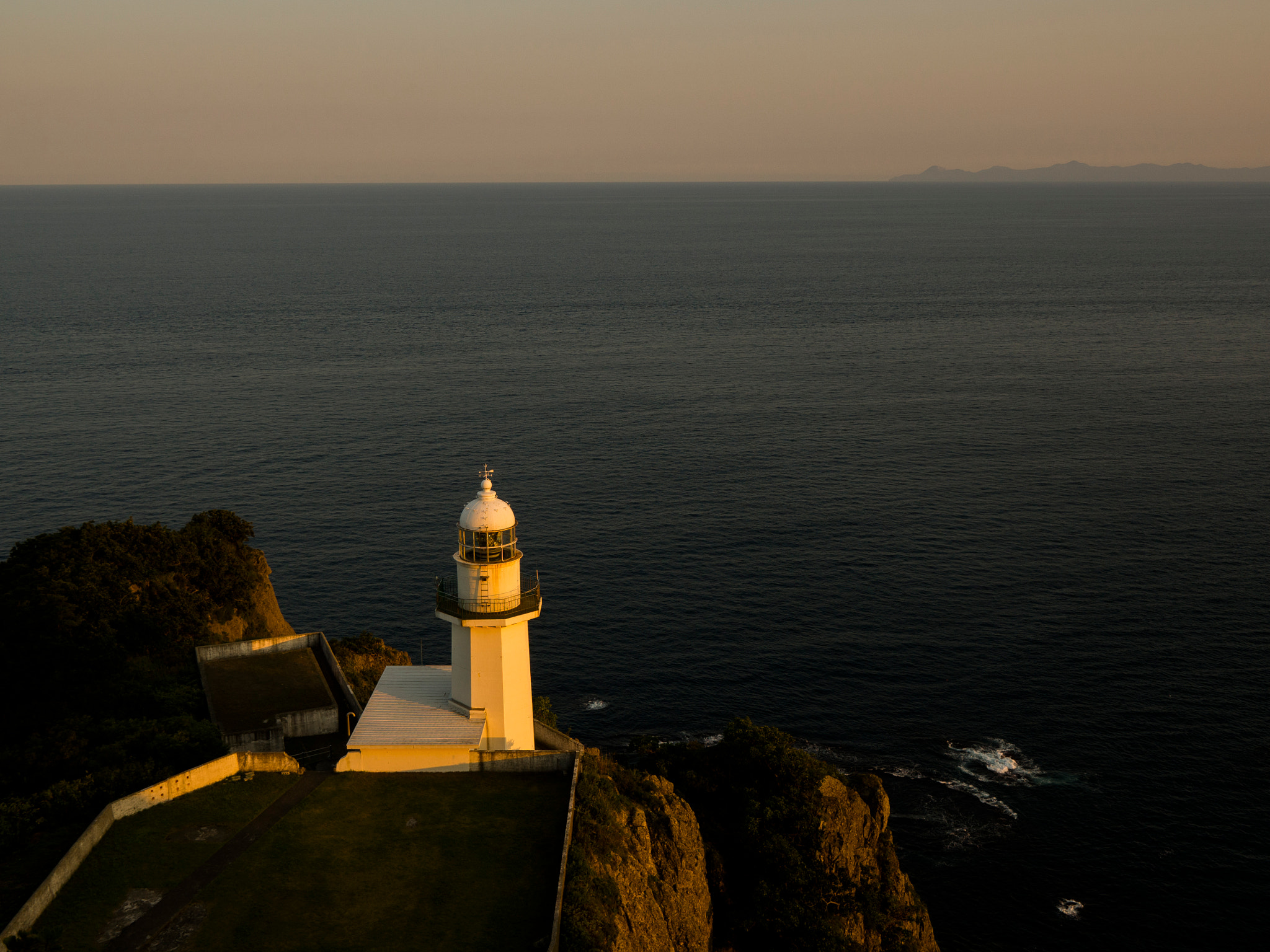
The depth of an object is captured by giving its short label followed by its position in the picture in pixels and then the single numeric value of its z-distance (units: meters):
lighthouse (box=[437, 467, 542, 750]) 40.84
